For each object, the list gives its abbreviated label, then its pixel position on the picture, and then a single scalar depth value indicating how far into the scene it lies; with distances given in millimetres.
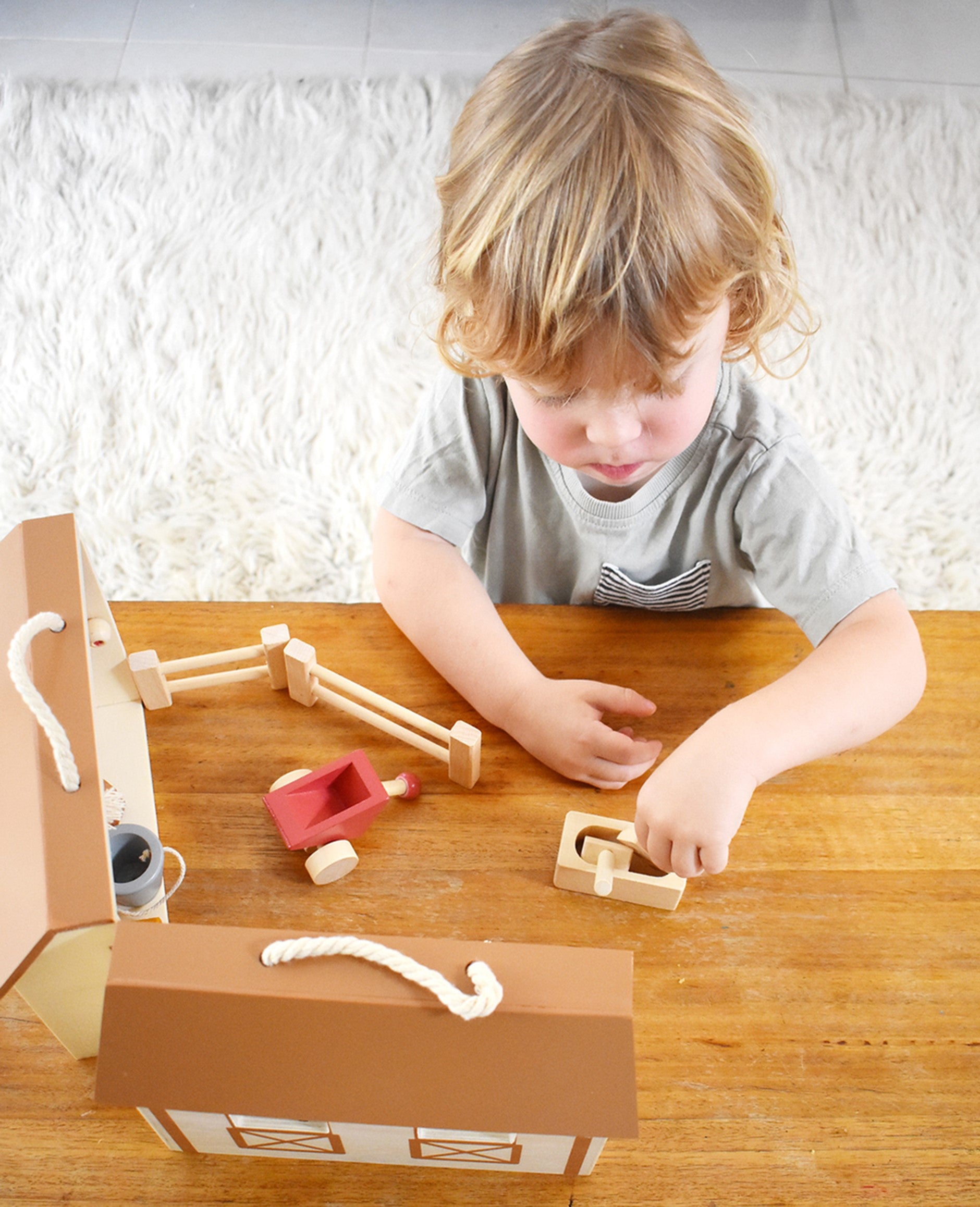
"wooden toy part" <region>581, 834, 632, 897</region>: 585
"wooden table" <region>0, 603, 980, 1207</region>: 510
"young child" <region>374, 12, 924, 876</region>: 544
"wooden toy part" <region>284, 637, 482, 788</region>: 626
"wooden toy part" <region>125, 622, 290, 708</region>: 651
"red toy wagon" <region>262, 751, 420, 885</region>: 593
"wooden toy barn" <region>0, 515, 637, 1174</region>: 415
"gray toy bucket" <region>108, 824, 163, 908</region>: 535
